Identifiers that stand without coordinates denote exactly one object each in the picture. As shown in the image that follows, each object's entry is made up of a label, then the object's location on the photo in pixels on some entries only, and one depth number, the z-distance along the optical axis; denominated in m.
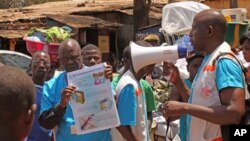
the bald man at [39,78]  4.05
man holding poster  3.62
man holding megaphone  2.84
